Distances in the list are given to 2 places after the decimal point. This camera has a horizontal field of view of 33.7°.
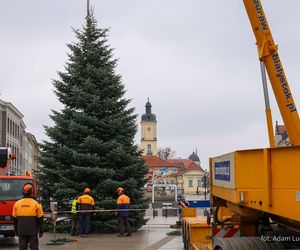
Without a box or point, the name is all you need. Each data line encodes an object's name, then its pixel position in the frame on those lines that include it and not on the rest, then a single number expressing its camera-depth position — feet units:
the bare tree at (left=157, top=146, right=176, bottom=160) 454.40
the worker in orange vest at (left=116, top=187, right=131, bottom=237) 55.26
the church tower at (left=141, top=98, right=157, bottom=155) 484.33
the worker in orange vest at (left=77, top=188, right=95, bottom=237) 54.90
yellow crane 16.17
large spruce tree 59.93
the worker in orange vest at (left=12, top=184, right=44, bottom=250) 32.24
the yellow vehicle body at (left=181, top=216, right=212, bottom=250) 37.13
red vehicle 46.57
